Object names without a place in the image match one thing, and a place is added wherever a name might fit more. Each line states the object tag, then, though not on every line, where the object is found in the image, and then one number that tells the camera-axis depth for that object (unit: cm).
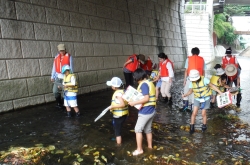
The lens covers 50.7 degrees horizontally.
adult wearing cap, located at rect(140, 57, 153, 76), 1003
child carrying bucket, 810
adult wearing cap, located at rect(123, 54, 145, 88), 992
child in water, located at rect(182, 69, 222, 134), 584
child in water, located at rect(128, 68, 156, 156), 480
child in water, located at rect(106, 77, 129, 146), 494
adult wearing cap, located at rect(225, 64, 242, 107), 871
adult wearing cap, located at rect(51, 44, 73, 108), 760
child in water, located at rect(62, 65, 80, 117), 689
